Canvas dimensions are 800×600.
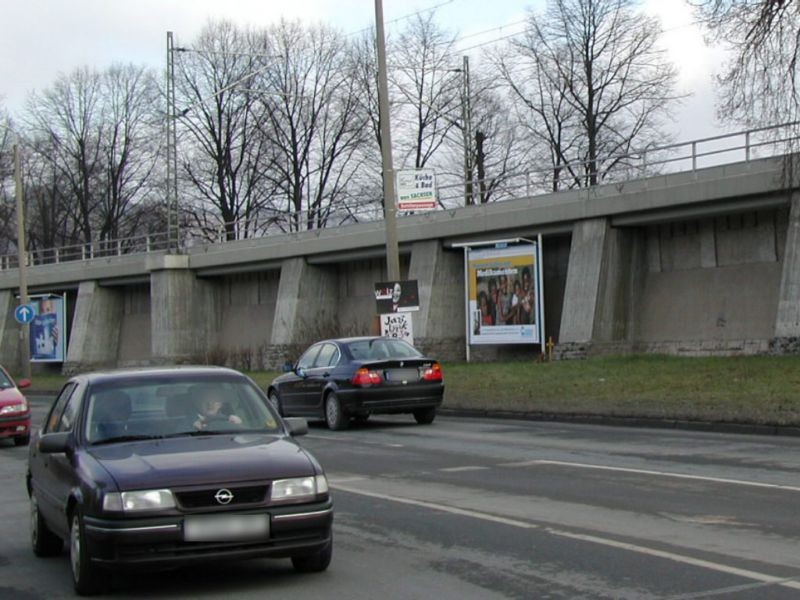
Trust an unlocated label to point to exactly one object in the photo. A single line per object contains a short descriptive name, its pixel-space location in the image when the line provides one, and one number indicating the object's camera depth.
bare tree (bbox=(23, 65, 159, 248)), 76.06
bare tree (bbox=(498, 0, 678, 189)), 53.72
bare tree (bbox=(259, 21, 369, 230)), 67.12
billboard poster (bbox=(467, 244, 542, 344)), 34.06
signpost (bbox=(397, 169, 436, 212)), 26.64
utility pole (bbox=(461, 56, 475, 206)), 42.66
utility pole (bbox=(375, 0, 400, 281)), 26.61
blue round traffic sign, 42.41
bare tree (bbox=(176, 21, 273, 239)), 68.12
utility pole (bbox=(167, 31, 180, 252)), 44.62
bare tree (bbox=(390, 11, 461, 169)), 60.66
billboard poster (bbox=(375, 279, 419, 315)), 26.39
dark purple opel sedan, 6.83
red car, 19.30
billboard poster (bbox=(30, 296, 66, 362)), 56.53
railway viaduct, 29.61
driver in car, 8.09
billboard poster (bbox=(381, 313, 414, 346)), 26.53
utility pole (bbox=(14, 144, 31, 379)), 42.44
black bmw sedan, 19.98
